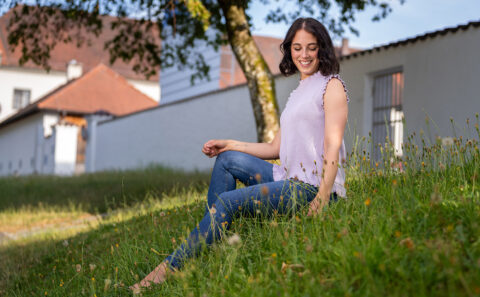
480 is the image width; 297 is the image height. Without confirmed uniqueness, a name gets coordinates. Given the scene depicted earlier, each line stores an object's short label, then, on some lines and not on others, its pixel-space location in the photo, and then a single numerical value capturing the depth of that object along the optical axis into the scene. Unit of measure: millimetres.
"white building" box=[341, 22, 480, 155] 9102
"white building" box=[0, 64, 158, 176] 23578
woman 3186
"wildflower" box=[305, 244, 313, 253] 2502
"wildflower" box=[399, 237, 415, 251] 2357
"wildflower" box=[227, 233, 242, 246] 2691
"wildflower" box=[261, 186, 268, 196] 3027
